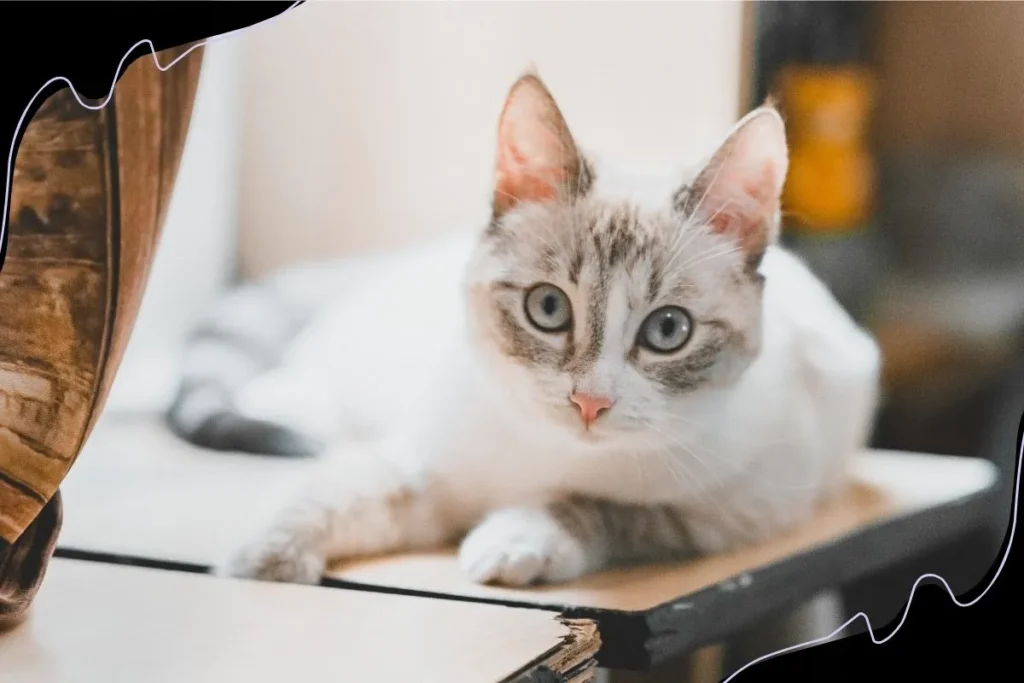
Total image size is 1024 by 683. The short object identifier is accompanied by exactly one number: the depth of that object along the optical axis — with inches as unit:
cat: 31.4
